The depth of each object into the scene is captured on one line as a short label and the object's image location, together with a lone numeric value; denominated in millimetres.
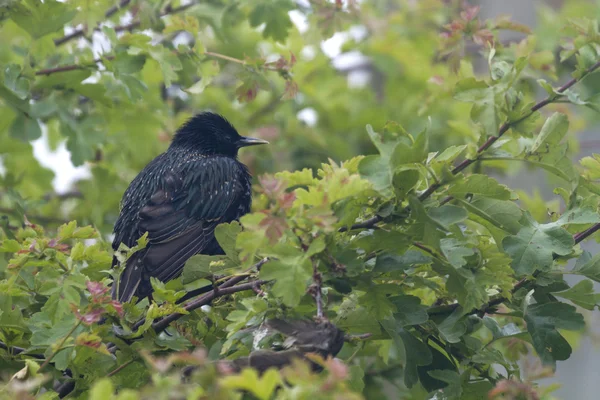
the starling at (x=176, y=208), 8711
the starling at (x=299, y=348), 4820
